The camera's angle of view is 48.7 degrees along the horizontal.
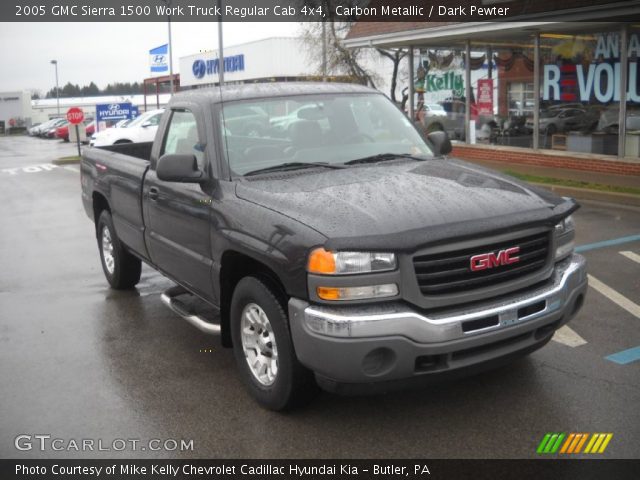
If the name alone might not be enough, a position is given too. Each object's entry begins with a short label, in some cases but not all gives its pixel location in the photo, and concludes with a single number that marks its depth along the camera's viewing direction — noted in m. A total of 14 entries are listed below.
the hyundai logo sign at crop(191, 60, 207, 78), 43.32
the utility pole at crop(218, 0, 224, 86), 24.15
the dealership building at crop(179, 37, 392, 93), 35.59
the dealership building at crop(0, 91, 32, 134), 84.38
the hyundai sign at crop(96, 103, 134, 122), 32.91
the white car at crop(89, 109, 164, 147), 24.53
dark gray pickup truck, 3.62
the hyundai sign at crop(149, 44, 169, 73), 34.66
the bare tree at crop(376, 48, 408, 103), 21.39
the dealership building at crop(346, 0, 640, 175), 13.97
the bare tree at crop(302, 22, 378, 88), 31.12
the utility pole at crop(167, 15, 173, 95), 31.27
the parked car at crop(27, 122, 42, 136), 62.03
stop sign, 27.16
